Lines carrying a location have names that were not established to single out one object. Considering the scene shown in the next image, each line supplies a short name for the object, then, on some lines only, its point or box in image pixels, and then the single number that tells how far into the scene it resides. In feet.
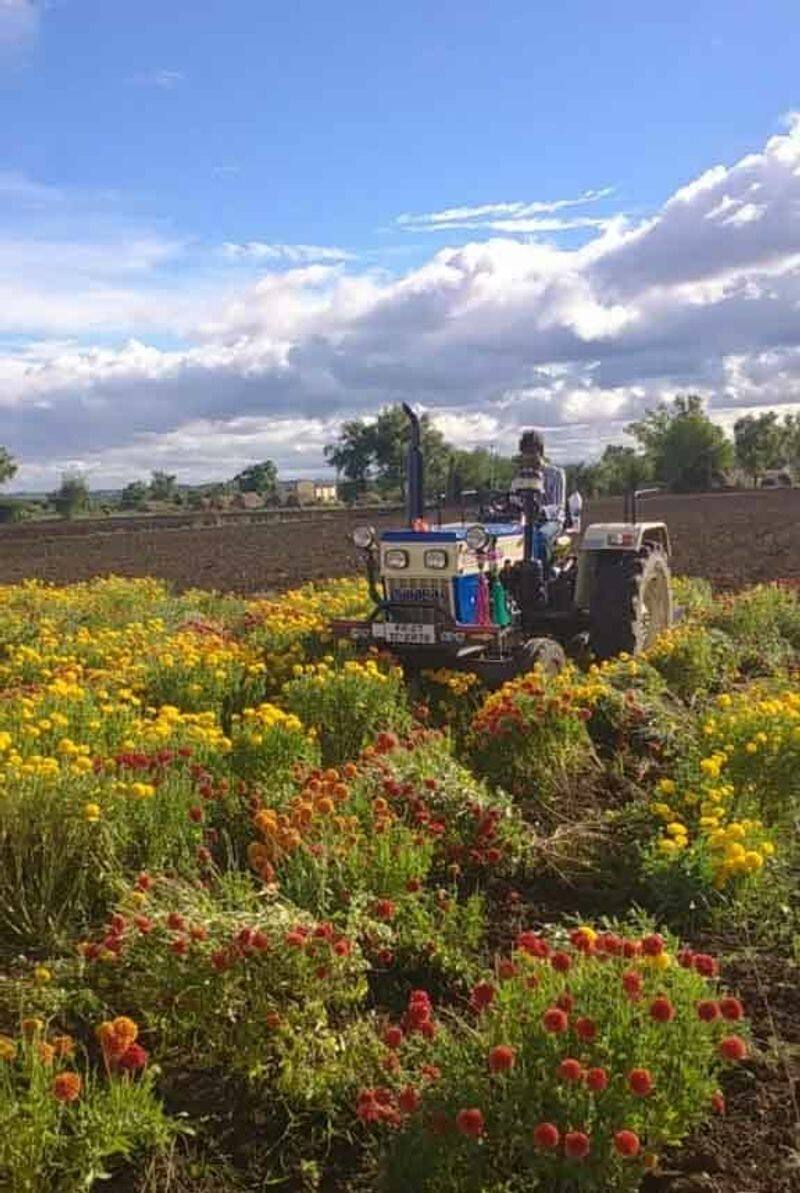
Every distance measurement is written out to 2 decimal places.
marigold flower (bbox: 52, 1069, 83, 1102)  8.22
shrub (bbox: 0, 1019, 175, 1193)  8.35
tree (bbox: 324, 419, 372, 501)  247.91
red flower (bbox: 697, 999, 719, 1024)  8.64
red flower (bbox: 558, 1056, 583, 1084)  7.84
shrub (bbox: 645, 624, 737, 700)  26.03
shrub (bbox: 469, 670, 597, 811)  19.02
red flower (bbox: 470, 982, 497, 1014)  9.07
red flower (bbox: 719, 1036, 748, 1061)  8.48
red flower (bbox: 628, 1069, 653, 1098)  7.87
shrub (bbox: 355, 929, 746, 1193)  8.23
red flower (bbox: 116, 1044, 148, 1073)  8.90
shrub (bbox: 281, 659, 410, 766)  20.61
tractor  25.53
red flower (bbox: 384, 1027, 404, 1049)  9.50
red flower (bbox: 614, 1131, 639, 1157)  7.51
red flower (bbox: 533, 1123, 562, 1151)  7.55
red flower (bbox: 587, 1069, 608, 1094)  7.81
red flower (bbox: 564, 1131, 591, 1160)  7.54
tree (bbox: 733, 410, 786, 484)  340.80
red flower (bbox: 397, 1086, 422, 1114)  8.45
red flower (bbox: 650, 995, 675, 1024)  8.42
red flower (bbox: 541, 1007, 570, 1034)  8.25
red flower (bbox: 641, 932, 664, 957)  9.26
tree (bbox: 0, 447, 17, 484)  281.95
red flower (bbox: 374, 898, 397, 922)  11.85
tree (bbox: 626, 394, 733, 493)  300.20
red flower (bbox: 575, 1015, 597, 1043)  8.35
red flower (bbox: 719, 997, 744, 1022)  8.85
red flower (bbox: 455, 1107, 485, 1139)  7.77
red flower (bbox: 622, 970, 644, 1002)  8.77
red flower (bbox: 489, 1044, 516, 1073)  8.05
